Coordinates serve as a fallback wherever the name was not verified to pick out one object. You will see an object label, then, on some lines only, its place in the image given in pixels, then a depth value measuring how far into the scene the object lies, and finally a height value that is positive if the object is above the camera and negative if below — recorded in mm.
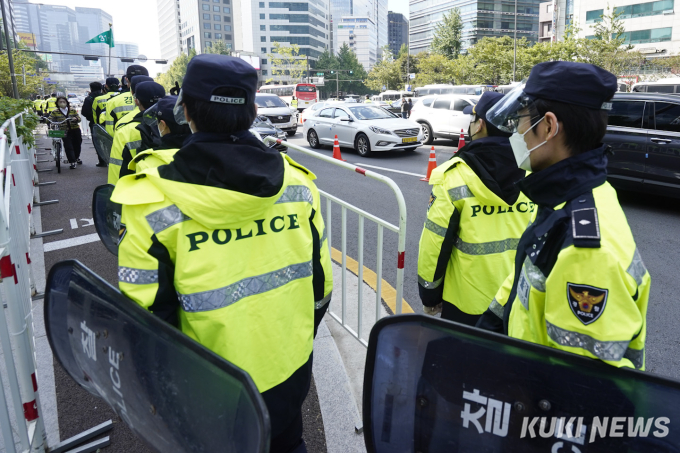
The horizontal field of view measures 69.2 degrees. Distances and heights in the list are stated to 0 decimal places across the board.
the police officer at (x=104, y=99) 8227 +257
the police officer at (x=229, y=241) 1438 -391
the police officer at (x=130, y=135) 4137 -176
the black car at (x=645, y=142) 7055 -567
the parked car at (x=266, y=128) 14348 -499
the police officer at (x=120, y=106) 6789 +111
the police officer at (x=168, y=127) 3512 -99
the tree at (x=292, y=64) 74062 +7317
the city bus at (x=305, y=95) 43469 +1313
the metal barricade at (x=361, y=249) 2730 -853
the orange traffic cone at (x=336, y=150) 12219 -988
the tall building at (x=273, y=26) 112500 +19273
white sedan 13812 -575
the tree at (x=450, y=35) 60278 +8603
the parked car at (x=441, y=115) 15914 -257
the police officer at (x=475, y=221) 2459 -572
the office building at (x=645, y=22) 47938 +7996
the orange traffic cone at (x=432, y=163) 9477 -1051
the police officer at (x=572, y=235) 1160 -319
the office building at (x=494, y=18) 91125 +16122
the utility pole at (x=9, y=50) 12938 +1750
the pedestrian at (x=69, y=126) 10359 -219
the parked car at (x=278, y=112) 20453 -50
